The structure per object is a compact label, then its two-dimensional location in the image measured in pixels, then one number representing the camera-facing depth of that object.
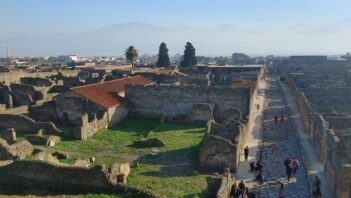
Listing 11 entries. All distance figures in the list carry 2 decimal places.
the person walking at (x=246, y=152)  23.78
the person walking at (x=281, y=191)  17.84
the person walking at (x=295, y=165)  21.33
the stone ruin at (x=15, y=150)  20.80
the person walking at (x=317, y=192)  17.58
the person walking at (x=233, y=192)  17.22
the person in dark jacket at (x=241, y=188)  17.50
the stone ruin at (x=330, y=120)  17.45
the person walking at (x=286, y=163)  20.41
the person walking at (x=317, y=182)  17.73
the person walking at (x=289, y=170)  20.25
